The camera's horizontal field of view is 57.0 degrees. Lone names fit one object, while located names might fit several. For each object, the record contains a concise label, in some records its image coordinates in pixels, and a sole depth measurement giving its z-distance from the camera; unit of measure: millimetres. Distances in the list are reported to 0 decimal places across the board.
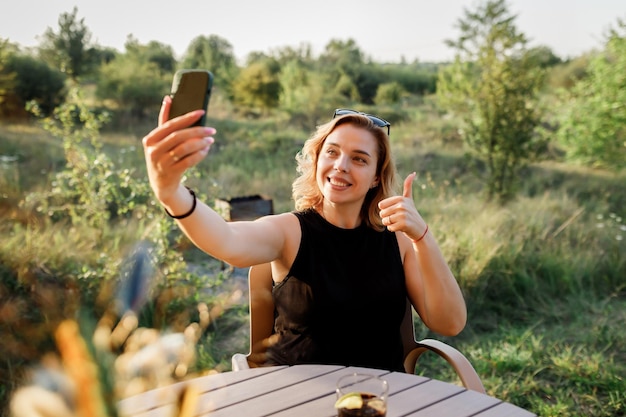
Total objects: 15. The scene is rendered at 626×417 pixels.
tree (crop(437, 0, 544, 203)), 7691
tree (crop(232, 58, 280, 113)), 21141
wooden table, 1508
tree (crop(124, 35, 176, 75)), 21502
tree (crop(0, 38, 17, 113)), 12903
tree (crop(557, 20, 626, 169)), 9438
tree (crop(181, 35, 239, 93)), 23156
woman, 1955
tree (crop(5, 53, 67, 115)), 15297
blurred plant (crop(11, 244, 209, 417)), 346
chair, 2145
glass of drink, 1201
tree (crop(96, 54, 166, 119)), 17234
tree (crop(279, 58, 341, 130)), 17312
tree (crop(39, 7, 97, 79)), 21297
